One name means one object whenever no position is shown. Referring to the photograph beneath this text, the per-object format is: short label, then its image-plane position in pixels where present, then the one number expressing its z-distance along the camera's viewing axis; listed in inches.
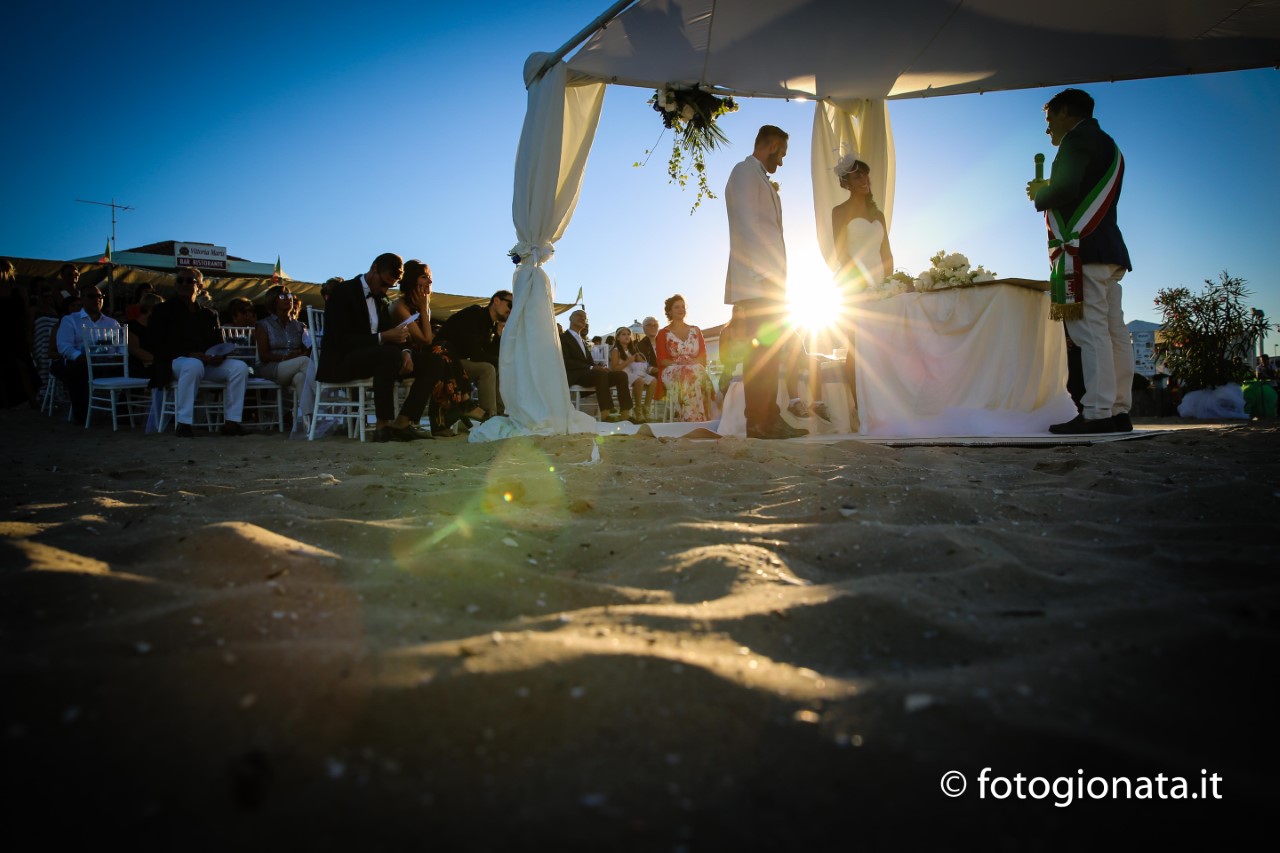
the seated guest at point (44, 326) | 323.3
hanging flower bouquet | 216.5
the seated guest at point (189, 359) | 238.8
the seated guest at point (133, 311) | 297.1
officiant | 169.8
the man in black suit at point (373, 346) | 213.9
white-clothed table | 190.4
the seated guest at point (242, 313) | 303.1
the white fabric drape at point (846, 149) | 250.1
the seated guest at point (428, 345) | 224.5
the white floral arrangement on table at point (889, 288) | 196.9
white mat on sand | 151.9
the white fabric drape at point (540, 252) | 199.5
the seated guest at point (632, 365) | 386.3
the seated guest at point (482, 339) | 269.7
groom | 187.2
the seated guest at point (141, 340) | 278.5
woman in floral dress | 330.0
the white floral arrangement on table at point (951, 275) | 190.9
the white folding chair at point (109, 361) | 259.4
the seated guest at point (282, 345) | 267.4
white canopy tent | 192.4
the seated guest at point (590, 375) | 335.3
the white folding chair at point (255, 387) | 267.7
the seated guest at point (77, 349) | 283.1
